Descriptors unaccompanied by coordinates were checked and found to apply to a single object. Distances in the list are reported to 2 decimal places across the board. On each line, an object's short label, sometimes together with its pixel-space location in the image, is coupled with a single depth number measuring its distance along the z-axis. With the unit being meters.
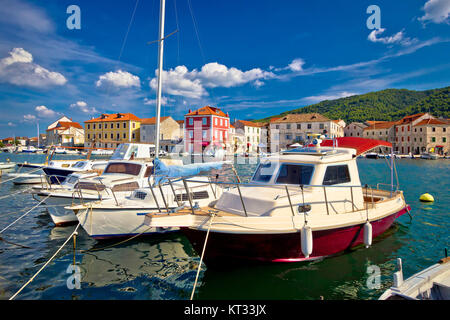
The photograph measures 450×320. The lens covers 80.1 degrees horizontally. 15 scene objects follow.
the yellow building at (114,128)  77.12
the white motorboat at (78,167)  19.23
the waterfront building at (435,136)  68.56
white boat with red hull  5.85
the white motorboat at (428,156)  60.16
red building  60.92
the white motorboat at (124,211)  8.41
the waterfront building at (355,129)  83.32
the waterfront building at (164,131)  74.25
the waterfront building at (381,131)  80.03
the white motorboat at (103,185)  9.99
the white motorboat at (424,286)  3.96
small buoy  14.73
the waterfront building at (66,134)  93.75
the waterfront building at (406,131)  74.12
